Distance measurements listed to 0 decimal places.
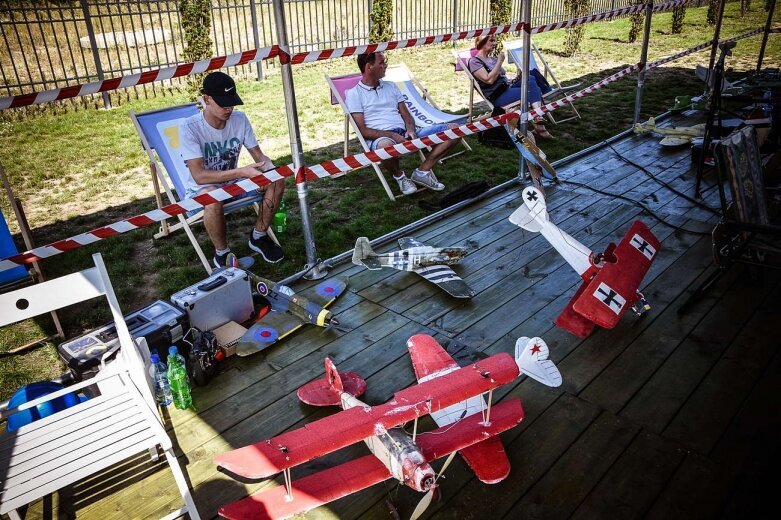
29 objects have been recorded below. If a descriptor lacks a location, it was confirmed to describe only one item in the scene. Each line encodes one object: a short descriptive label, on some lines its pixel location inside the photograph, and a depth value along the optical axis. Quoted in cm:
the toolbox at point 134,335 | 287
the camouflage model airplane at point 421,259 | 397
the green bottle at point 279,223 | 492
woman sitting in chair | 699
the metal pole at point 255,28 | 1058
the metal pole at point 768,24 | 840
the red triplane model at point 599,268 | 328
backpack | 699
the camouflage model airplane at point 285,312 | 334
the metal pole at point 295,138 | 346
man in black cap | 413
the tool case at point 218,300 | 333
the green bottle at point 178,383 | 286
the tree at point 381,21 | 1182
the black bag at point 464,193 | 535
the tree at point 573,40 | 1277
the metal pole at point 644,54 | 630
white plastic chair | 208
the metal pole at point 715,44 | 718
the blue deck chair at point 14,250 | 329
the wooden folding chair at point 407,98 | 591
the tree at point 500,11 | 1238
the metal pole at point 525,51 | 498
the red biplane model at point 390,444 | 201
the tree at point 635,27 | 1457
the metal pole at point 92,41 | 915
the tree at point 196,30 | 934
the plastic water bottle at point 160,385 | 294
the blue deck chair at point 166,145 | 458
